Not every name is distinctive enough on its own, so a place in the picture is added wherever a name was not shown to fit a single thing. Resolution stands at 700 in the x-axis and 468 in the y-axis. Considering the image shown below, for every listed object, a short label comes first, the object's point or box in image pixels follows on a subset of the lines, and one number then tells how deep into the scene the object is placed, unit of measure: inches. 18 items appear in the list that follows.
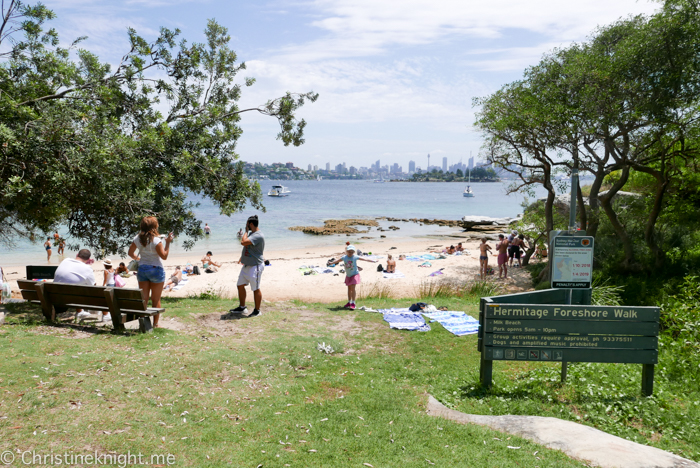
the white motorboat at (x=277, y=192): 3870.6
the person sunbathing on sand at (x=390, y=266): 789.9
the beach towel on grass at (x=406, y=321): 330.0
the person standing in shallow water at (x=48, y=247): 960.0
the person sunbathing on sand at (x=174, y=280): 671.4
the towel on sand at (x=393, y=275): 754.2
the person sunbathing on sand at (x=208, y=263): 818.8
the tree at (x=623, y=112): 454.0
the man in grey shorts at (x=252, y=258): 331.9
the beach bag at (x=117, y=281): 463.0
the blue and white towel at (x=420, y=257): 975.0
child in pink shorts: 406.3
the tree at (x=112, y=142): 298.4
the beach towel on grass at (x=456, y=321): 319.9
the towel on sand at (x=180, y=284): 662.5
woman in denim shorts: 279.0
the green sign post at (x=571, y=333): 197.5
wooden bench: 267.1
